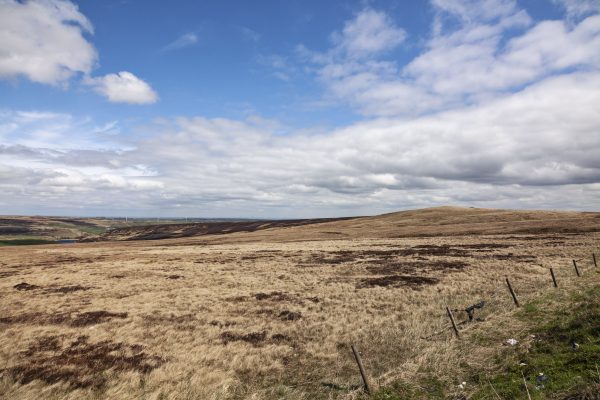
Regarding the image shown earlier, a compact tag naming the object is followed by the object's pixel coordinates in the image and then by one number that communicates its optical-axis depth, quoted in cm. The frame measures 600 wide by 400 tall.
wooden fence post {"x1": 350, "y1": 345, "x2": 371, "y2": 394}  1349
